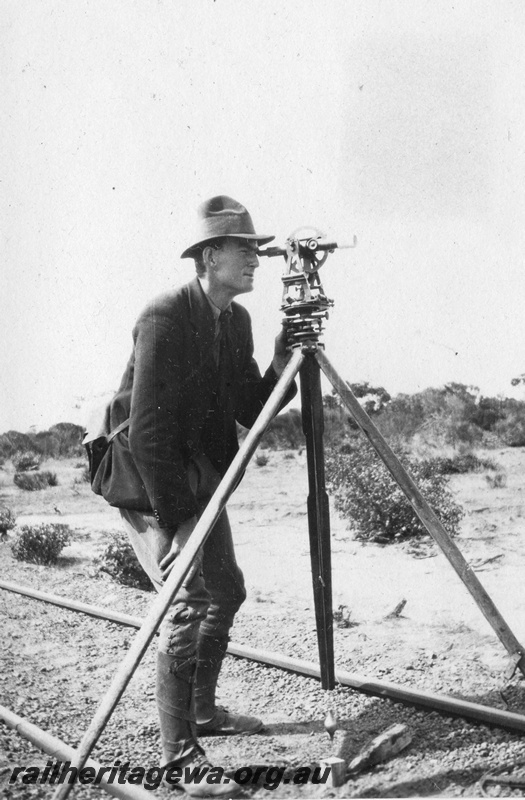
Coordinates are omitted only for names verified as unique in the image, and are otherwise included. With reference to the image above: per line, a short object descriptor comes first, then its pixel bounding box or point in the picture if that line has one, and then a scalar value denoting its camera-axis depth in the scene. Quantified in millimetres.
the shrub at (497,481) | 12250
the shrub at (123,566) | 7695
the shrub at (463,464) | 13820
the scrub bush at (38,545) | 8961
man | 3133
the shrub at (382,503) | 9227
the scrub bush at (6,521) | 10703
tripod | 3162
